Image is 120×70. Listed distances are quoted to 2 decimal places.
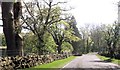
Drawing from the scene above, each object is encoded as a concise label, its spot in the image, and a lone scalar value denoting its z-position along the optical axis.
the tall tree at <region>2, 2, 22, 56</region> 14.40
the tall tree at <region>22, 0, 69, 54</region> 24.50
